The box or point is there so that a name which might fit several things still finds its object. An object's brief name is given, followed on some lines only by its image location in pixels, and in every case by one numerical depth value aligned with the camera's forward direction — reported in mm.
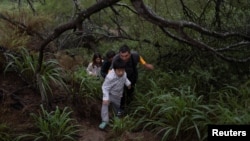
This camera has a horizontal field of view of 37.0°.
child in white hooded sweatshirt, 5895
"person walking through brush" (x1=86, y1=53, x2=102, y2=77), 7593
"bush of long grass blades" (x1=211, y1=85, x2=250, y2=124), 5047
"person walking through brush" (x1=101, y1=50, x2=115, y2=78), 6433
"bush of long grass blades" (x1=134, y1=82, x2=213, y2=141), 5305
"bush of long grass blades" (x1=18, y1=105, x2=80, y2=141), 5383
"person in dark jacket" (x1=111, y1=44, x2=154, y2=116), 5871
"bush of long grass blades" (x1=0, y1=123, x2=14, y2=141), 5200
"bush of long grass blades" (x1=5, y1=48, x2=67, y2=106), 6410
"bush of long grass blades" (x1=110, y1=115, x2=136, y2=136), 5660
